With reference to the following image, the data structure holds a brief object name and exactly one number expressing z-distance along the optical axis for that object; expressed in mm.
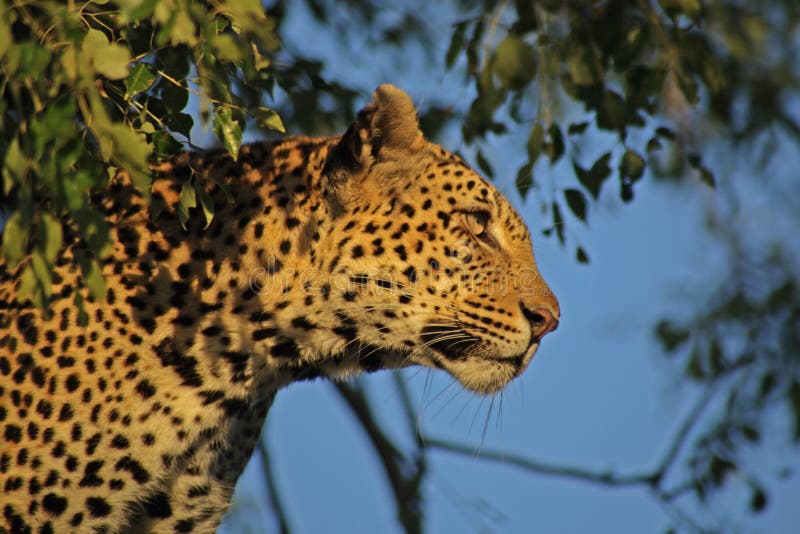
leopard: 9898
